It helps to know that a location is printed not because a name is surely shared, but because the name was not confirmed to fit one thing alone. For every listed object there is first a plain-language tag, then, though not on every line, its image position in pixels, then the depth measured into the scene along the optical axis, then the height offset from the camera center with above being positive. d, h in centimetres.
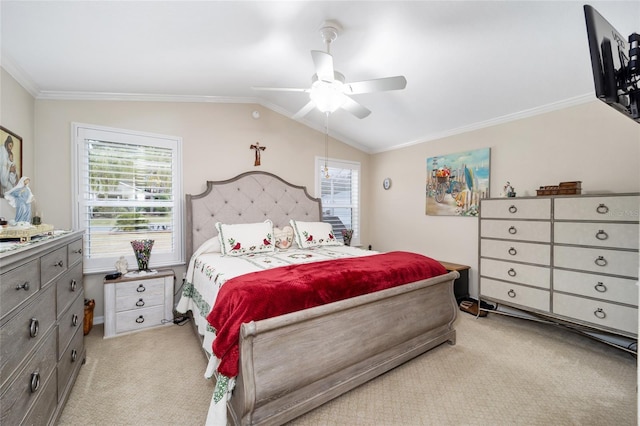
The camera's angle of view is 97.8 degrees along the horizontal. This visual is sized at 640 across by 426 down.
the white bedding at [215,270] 165 -52
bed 152 -89
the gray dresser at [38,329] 107 -58
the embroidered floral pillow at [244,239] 303 -32
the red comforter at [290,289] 154 -52
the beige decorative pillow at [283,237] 346 -34
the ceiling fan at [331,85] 205 +97
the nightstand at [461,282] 354 -92
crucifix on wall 384 +83
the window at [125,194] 293 +17
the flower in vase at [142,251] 296 -44
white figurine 291 -59
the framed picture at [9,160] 210 +39
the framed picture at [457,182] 351 +39
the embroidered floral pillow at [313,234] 355 -31
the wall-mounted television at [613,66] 125 +68
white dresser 226 -43
